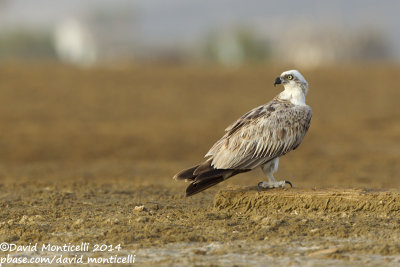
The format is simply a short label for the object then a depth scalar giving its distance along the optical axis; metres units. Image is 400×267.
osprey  14.52
